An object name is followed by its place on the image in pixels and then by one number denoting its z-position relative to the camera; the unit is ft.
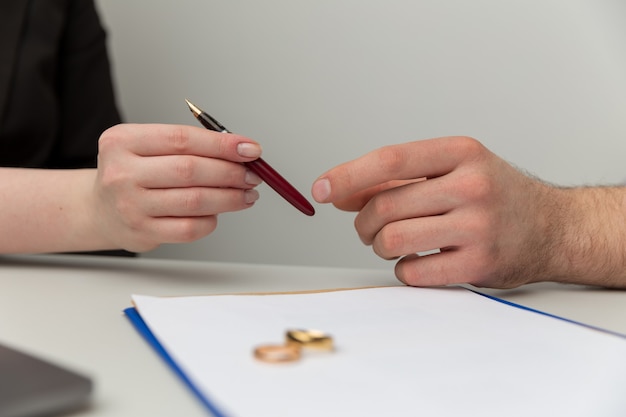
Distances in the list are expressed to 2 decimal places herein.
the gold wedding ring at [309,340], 1.50
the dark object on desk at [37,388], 1.11
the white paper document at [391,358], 1.25
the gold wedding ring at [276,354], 1.43
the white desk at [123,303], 1.39
